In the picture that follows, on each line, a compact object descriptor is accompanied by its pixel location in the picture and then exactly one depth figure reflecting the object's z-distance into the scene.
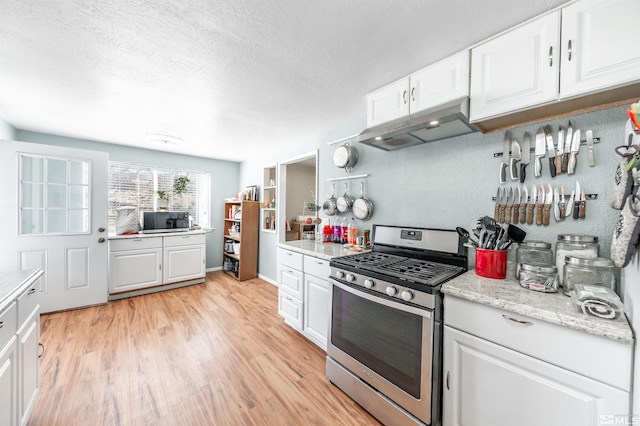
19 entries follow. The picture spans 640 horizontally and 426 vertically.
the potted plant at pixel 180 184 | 4.41
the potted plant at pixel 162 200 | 4.22
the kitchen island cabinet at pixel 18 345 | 1.07
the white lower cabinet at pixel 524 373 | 0.88
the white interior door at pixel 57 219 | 2.68
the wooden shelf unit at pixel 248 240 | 4.22
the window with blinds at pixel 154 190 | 4.02
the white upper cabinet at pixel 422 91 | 1.51
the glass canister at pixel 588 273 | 1.11
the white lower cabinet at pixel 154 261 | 3.37
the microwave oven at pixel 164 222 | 3.81
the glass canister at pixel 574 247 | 1.24
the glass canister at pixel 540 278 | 1.18
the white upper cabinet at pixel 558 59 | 1.03
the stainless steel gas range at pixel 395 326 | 1.29
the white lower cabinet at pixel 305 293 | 2.14
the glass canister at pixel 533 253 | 1.37
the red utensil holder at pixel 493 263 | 1.39
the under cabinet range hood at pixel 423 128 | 1.43
